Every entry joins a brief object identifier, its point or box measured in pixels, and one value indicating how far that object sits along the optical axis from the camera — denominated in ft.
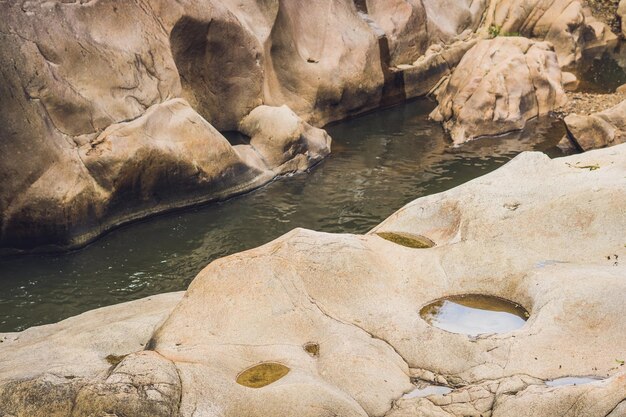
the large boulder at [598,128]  95.30
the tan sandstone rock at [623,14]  176.22
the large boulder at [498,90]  109.09
